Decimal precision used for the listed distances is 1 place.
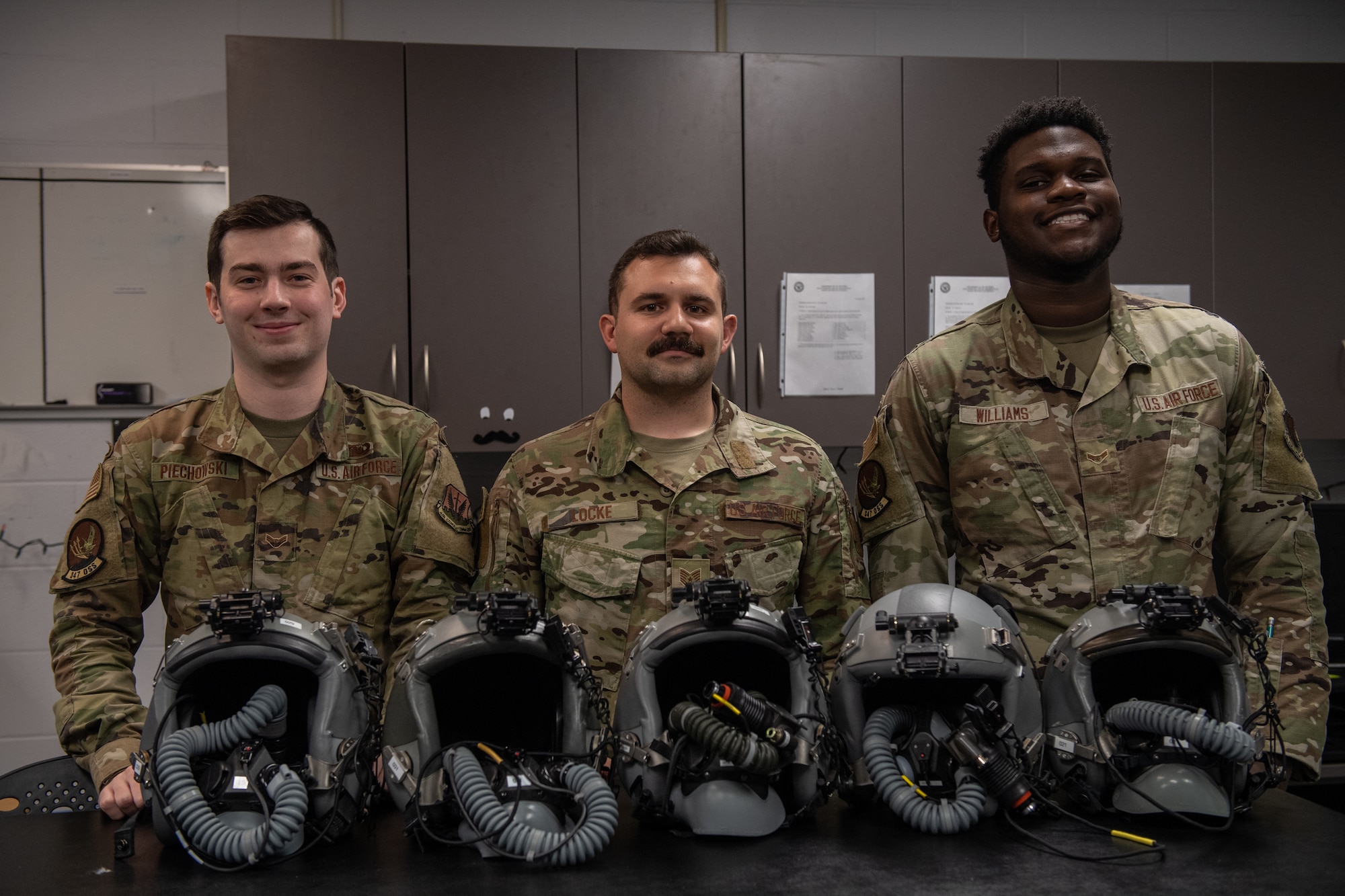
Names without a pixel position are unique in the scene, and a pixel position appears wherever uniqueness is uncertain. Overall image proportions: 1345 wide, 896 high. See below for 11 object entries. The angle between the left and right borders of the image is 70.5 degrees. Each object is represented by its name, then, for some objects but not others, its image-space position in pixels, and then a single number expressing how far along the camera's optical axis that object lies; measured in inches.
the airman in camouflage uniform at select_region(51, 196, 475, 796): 68.2
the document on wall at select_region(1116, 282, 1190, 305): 115.3
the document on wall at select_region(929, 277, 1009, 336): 113.7
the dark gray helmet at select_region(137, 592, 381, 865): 44.3
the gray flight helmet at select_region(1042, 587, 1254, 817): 47.0
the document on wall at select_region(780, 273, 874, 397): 112.0
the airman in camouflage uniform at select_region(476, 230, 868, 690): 70.3
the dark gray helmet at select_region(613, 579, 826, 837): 46.8
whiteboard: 117.8
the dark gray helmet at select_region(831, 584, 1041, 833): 47.4
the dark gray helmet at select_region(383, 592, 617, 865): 44.3
